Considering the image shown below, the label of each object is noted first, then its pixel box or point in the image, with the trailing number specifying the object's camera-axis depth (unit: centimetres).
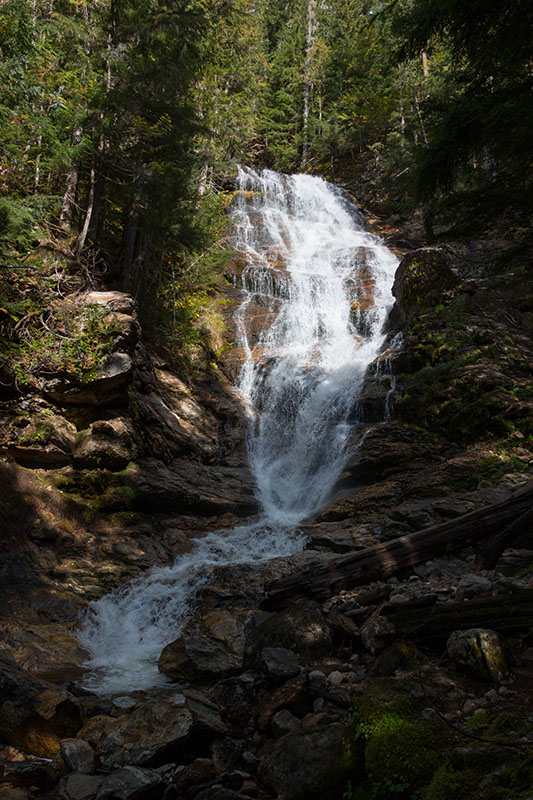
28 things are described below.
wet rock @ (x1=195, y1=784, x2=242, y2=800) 265
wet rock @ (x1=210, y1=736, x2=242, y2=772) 314
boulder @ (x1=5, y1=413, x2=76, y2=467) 859
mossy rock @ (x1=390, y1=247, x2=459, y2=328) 1500
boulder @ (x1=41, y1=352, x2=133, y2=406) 919
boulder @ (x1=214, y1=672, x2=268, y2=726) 370
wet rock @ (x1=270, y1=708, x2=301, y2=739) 319
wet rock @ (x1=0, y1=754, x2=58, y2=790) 322
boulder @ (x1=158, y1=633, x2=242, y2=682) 494
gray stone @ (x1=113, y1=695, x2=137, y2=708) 443
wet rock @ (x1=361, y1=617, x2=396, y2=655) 379
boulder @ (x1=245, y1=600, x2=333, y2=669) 408
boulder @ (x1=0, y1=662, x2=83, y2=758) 362
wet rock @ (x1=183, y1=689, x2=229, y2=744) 351
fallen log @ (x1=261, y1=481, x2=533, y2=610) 477
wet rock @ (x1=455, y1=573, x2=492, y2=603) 404
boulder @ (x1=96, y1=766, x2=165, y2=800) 286
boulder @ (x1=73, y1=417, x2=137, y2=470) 923
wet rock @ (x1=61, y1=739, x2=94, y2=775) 333
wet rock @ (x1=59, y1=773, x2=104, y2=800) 300
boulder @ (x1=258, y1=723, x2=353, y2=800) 252
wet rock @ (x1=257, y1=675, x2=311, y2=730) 339
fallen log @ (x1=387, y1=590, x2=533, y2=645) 331
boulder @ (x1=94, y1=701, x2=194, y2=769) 329
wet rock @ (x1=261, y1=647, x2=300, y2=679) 383
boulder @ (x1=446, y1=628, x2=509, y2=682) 299
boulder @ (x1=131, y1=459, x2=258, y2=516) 976
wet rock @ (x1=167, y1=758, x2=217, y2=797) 296
